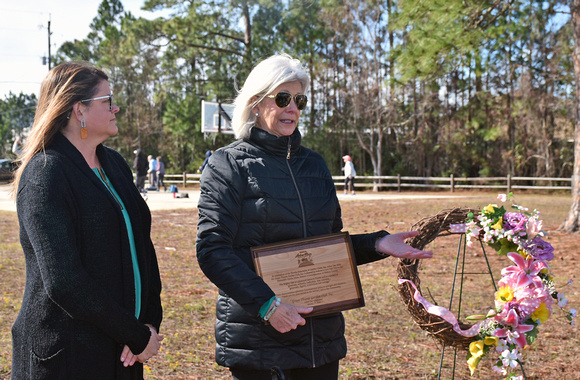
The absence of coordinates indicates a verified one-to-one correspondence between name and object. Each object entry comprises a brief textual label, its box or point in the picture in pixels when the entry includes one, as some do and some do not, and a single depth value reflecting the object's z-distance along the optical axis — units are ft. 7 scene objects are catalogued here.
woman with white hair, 7.07
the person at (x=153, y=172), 86.53
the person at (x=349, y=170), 82.94
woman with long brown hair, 6.52
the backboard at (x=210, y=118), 87.67
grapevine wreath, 9.43
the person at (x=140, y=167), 68.86
